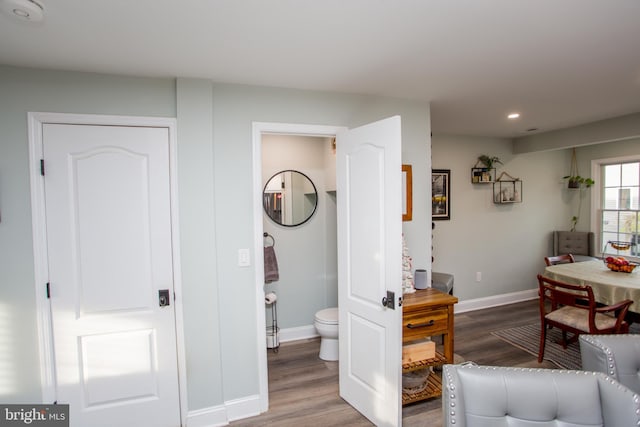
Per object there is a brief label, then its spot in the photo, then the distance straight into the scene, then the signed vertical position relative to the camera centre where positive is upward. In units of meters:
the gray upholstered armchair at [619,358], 1.59 -0.79
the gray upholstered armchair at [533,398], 1.29 -0.80
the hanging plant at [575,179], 5.16 +0.30
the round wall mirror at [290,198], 3.71 +0.06
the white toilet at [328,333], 3.20 -1.28
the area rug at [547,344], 3.19 -1.59
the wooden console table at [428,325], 2.43 -0.94
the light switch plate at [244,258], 2.47 -0.40
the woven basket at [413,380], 2.55 -1.39
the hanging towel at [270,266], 3.44 -0.66
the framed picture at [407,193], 2.81 +0.07
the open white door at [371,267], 2.11 -0.46
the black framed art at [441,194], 4.49 +0.09
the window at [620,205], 4.72 -0.12
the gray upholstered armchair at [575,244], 5.10 -0.73
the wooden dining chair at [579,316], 2.74 -1.10
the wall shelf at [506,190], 4.88 +0.14
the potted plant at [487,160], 4.70 +0.56
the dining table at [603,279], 2.88 -0.79
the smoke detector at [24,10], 1.36 +0.85
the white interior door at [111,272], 2.13 -0.44
